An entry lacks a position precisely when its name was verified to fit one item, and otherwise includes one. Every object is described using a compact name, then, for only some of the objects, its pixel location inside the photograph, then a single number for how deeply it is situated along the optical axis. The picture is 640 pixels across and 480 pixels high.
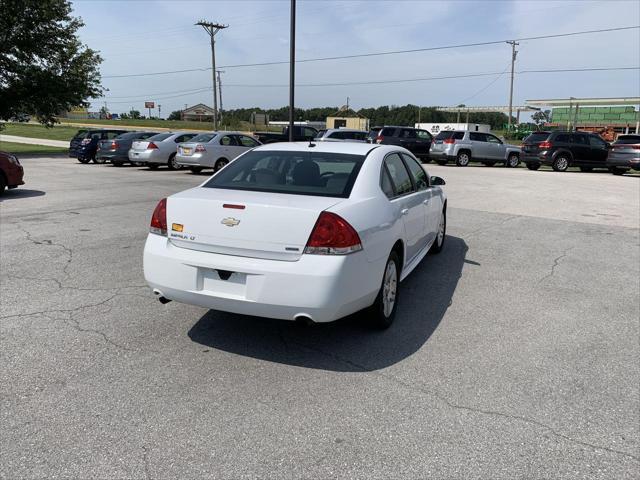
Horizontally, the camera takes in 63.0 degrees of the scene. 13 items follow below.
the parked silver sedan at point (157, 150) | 19.77
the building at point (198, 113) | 140.25
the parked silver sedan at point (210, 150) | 17.98
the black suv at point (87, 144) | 23.50
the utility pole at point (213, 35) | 46.88
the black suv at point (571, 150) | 23.72
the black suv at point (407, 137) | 27.03
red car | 11.66
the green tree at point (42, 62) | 30.06
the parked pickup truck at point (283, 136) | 24.67
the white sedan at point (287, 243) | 3.58
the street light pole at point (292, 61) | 21.25
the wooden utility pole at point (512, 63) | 57.69
